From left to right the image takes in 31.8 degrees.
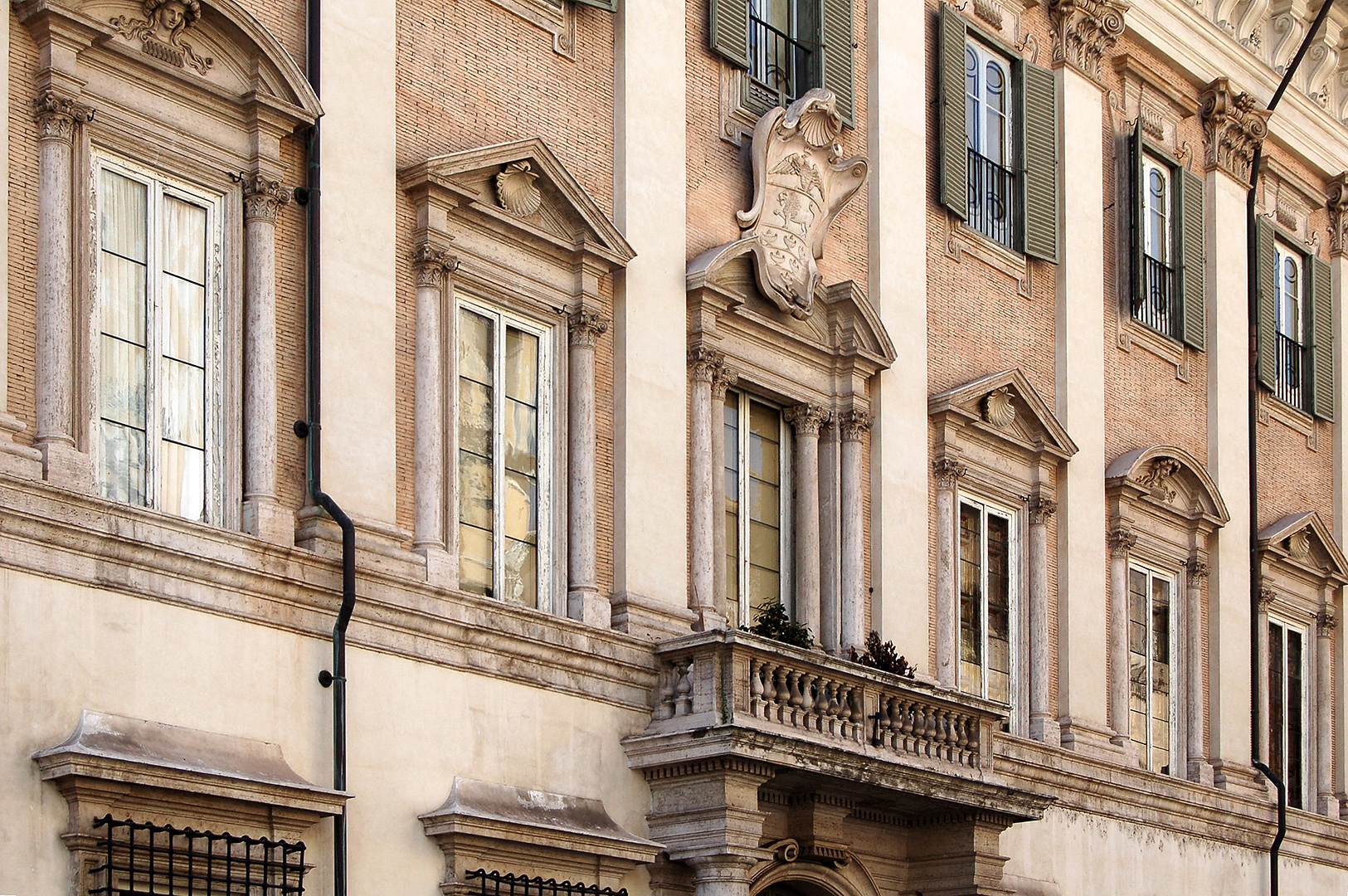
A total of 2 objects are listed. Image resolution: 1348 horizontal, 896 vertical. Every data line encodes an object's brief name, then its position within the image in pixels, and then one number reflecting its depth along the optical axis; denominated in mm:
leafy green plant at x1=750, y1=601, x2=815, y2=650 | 18078
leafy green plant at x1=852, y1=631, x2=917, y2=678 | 18750
